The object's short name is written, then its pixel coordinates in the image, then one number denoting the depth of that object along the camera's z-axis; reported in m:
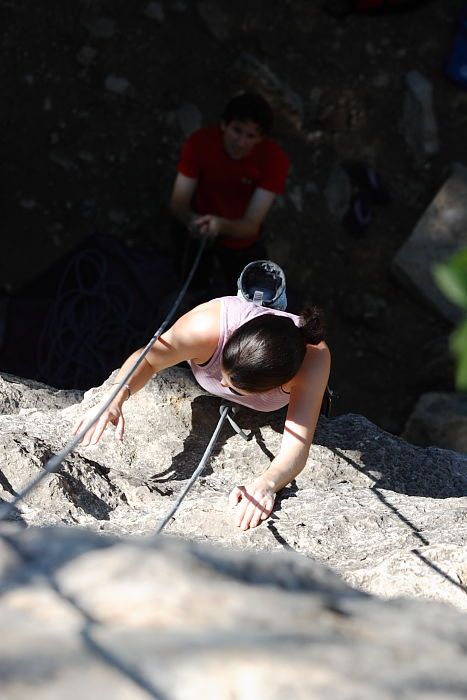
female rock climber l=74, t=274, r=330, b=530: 6.87
